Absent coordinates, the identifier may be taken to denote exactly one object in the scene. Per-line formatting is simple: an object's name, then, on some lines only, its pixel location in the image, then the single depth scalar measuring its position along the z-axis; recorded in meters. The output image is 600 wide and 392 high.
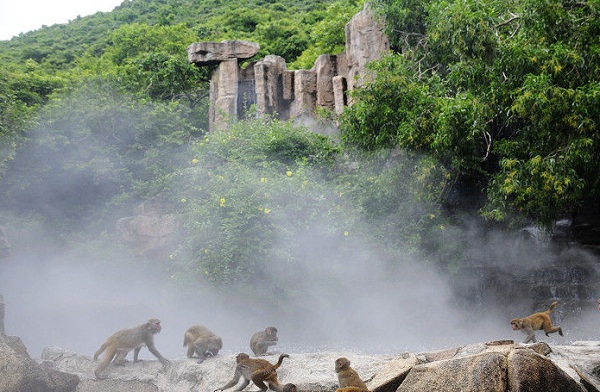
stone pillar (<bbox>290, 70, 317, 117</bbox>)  21.64
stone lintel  23.20
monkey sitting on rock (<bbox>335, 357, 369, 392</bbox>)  6.09
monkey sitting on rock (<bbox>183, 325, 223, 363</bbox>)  8.39
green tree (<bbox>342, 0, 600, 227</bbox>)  10.01
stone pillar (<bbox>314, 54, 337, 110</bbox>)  20.67
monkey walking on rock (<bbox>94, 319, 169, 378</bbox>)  8.52
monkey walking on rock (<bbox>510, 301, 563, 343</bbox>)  8.19
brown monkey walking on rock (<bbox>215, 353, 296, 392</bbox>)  6.61
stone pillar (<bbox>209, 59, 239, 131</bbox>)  22.39
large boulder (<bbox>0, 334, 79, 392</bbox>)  7.43
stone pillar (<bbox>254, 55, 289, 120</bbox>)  22.03
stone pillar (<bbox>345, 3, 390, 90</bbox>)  17.67
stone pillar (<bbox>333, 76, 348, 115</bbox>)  19.47
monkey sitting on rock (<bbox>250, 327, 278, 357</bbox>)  8.52
